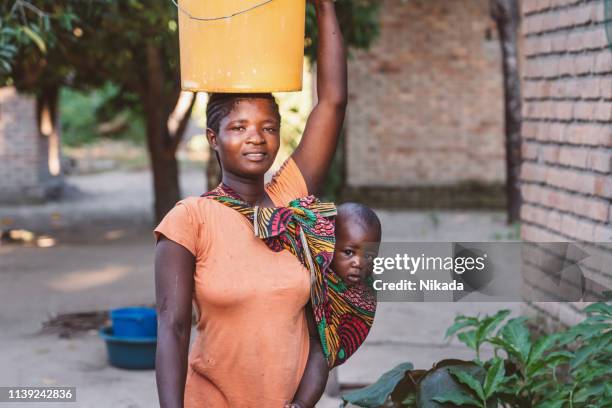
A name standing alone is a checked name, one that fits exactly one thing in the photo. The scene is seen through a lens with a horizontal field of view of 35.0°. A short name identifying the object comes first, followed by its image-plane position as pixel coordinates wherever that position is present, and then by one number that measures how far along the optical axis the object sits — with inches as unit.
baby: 96.1
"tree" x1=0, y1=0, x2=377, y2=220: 271.0
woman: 86.3
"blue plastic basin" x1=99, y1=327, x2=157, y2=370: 231.1
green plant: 134.0
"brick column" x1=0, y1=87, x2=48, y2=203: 611.8
